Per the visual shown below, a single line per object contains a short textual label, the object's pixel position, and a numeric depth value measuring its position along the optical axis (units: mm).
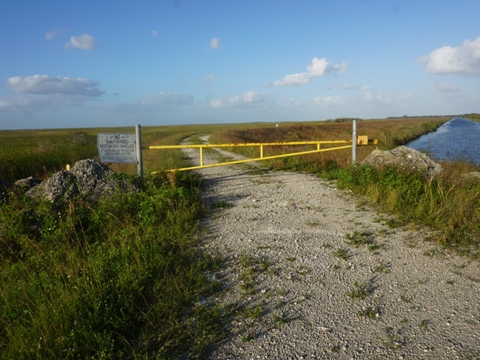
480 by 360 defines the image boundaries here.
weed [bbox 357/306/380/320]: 3469
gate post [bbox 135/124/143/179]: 8195
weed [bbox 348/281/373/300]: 3815
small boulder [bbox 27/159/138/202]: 6594
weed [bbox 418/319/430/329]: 3309
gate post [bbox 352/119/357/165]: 10039
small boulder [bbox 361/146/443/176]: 8549
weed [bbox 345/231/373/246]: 5223
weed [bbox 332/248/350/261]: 4765
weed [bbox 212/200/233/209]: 7258
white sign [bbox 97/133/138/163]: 8188
